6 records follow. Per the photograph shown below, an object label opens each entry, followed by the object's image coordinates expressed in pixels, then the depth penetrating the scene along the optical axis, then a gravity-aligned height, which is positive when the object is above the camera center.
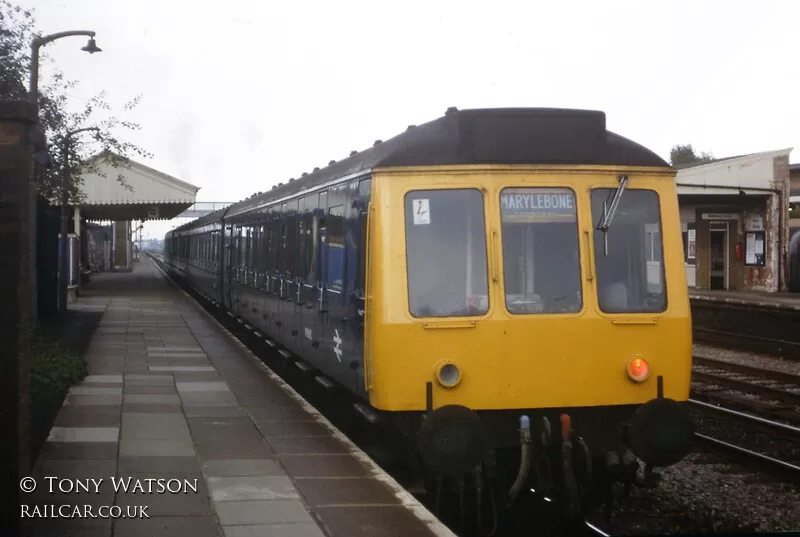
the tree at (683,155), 90.94 +9.17
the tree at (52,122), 14.75 +2.49
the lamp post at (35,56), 15.59 +3.22
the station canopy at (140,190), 39.12 +2.65
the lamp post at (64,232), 19.23 +0.68
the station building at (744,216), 33.12 +1.30
